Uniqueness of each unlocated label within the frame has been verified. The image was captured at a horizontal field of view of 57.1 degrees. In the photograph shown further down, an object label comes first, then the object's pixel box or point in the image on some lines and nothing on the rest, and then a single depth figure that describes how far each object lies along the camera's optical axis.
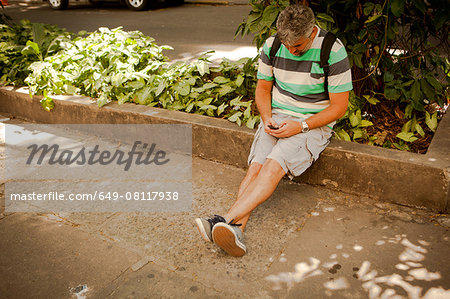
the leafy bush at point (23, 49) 5.17
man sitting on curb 2.64
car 13.38
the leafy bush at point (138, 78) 4.20
